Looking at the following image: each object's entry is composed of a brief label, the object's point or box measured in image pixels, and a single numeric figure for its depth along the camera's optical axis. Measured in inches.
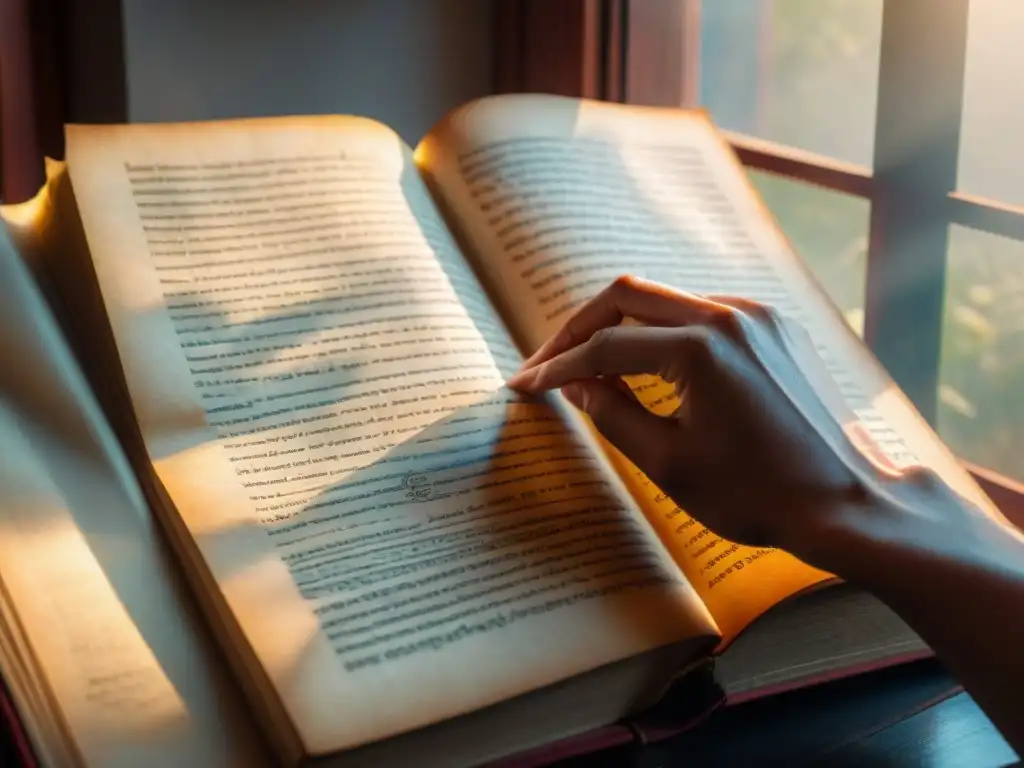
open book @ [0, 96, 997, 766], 19.1
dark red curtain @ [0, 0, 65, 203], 38.4
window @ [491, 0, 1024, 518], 34.1
